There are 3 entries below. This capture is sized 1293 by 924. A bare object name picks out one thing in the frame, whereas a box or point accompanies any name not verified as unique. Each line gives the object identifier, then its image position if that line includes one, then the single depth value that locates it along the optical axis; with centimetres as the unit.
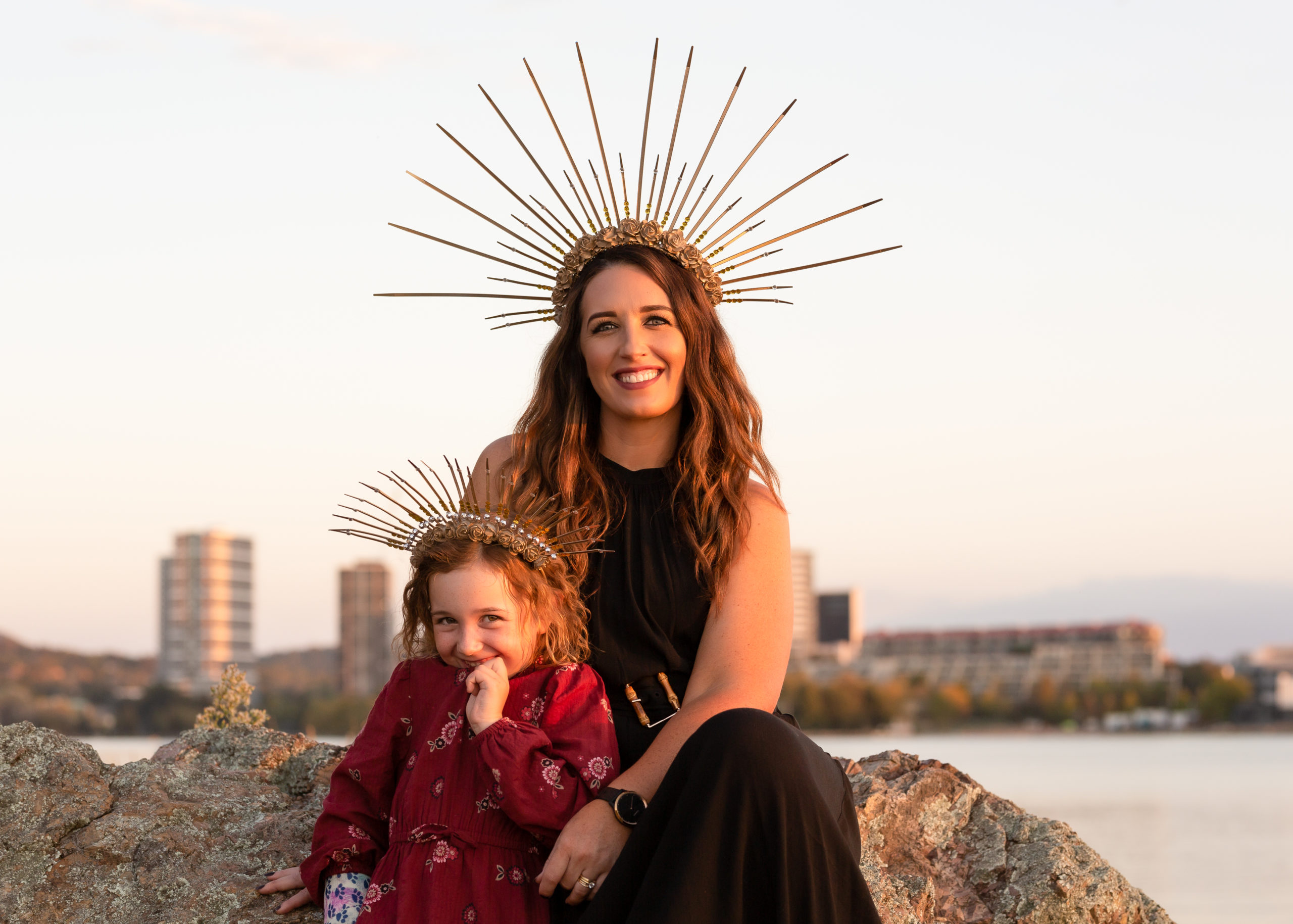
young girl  310
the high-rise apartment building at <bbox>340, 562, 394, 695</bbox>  6979
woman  293
